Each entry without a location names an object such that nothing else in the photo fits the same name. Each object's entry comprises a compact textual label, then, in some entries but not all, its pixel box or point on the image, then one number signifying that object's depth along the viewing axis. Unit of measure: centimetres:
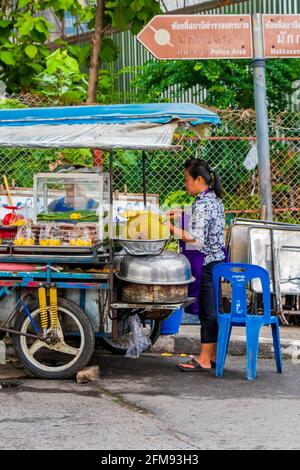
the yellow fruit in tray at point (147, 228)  1013
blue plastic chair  1014
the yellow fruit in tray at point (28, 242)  1007
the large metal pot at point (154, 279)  980
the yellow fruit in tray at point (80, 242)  1002
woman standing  1044
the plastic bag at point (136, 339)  1029
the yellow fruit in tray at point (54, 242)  1006
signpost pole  1347
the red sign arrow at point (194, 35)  1266
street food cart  974
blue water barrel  1096
